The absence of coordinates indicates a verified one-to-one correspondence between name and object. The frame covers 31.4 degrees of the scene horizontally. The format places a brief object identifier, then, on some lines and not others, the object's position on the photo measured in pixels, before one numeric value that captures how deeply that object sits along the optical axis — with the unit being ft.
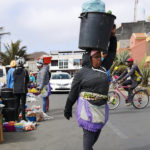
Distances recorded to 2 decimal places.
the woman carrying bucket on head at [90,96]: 10.82
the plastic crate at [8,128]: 21.08
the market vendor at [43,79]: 27.61
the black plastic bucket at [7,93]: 23.35
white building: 238.89
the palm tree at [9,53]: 162.02
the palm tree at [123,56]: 120.37
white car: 56.54
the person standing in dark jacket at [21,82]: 23.18
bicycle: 31.96
